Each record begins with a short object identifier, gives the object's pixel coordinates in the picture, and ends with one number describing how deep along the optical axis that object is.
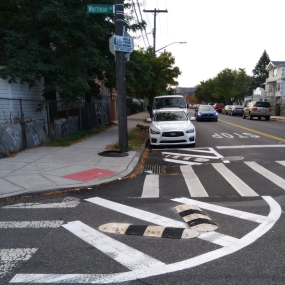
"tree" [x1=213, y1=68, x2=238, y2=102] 70.81
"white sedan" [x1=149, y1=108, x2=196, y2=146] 12.29
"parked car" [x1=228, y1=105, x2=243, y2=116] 39.38
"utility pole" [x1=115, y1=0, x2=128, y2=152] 9.92
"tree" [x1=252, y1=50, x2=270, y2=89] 101.25
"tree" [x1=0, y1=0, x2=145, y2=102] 11.80
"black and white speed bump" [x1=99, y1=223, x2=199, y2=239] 4.16
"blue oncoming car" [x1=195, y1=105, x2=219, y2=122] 28.12
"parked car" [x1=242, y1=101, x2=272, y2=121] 28.62
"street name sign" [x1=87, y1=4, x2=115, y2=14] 9.25
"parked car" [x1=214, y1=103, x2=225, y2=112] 52.70
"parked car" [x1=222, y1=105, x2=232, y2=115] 44.17
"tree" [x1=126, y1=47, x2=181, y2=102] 28.58
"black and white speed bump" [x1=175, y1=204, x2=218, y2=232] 4.39
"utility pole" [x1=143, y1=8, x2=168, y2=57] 28.64
